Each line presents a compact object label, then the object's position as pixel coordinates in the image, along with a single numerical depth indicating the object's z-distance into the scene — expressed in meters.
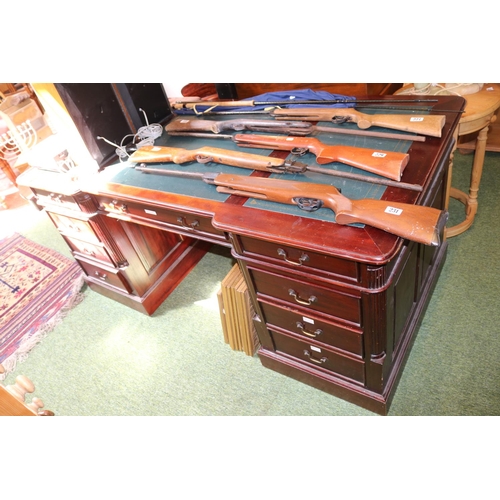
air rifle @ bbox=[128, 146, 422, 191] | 1.48
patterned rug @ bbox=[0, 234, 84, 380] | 2.59
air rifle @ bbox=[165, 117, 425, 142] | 1.66
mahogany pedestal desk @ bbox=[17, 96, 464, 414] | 1.34
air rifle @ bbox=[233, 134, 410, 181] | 1.42
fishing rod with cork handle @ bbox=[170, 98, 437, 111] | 1.82
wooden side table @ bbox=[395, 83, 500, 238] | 2.05
